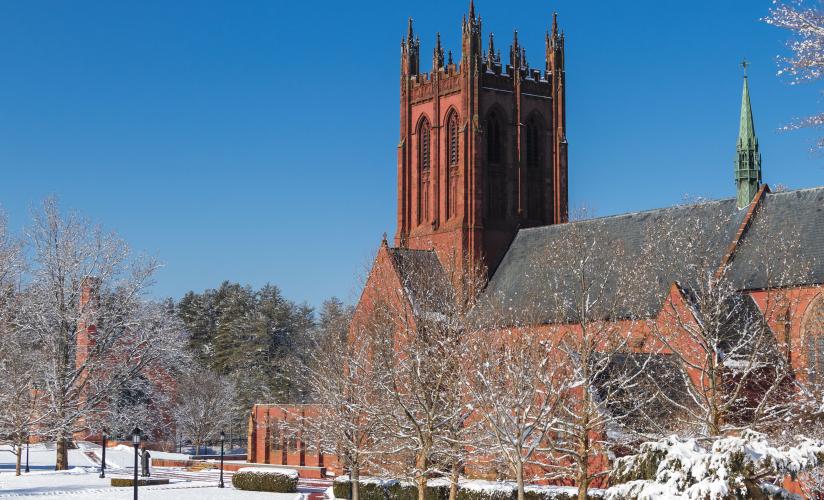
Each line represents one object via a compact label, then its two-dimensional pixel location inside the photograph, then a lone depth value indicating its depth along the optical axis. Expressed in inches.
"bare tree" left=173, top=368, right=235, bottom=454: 3321.9
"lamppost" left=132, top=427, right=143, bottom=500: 1460.0
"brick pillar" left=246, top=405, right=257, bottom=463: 2769.9
